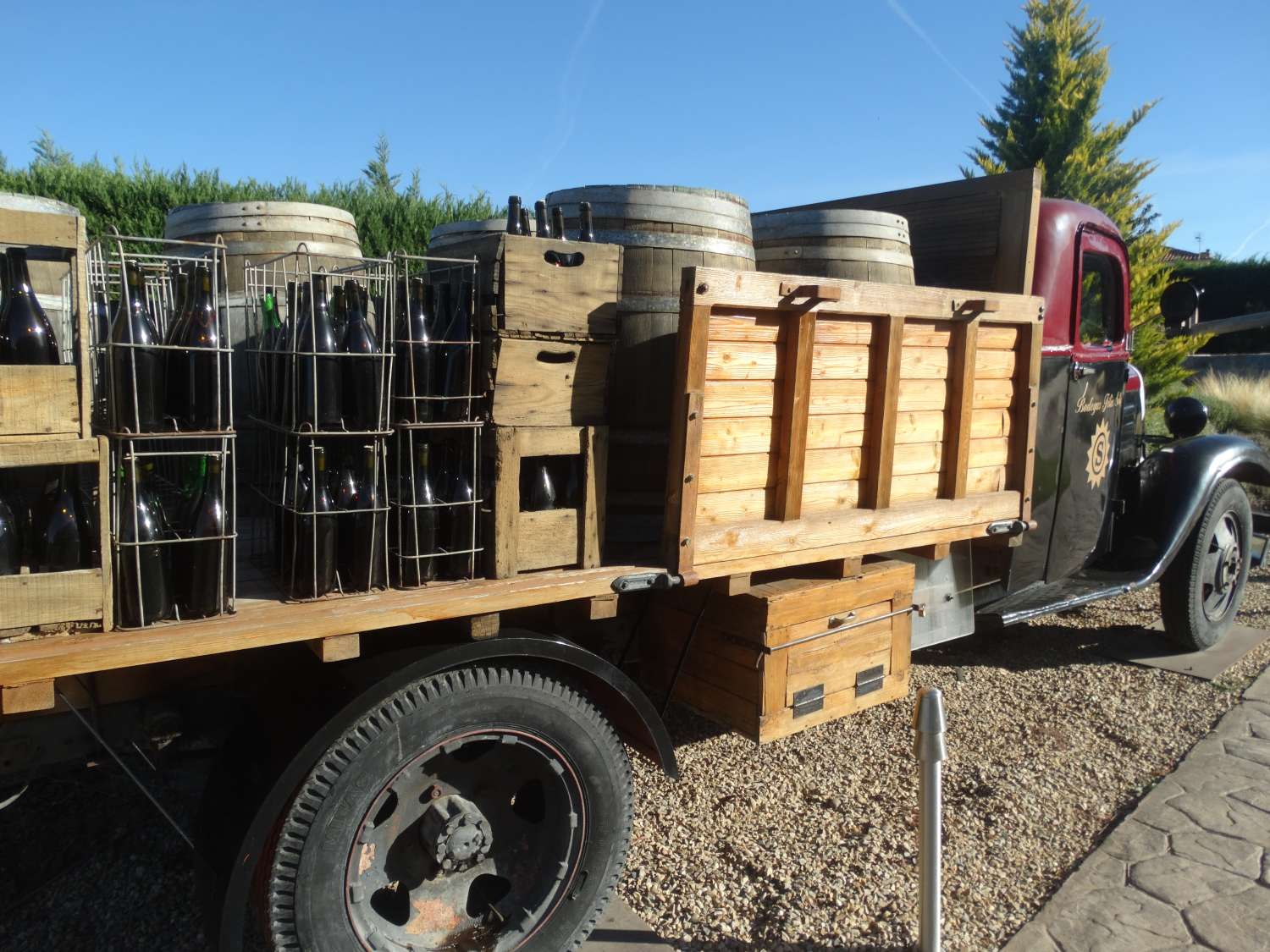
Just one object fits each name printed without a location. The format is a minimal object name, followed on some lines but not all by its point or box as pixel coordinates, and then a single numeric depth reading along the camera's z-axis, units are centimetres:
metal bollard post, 238
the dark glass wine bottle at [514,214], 290
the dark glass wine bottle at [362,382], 234
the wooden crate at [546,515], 243
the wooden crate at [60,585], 181
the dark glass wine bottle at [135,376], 202
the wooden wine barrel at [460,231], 369
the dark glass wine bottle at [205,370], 215
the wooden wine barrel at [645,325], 294
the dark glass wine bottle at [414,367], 240
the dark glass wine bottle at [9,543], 196
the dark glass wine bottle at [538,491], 266
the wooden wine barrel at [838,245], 351
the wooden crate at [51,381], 178
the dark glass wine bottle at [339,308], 245
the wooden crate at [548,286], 242
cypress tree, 1566
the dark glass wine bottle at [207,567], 208
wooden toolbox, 283
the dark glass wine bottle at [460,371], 246
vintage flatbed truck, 210
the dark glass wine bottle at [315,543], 223
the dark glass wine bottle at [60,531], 202
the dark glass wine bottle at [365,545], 231
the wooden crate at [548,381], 244
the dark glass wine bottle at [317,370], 226
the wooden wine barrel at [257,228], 362
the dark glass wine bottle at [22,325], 213
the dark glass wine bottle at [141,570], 198
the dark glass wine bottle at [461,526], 244
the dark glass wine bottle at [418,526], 238
